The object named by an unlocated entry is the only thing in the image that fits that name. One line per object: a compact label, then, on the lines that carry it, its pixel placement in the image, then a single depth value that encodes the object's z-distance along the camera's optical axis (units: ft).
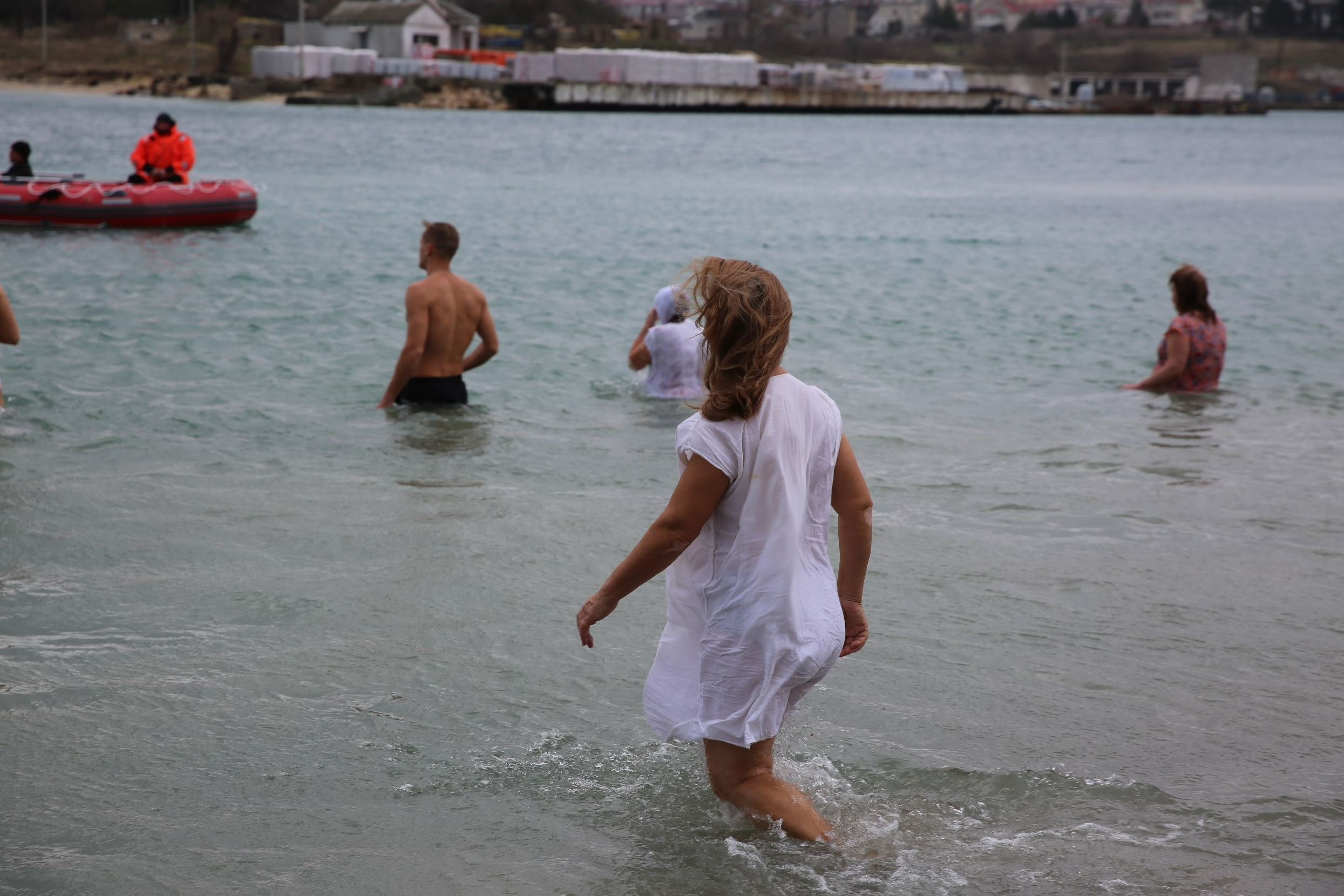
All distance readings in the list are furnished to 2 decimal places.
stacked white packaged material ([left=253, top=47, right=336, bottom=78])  324.39
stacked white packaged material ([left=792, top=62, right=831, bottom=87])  388.37
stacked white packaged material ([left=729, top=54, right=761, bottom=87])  360.69
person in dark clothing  63.31
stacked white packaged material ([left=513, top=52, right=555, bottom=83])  333.62
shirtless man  25.85
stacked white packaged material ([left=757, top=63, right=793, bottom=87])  383.45
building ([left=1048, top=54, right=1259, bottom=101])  483.51
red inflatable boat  62.85
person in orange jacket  68.80
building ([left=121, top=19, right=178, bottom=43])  376.48
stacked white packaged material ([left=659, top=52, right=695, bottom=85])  342.85
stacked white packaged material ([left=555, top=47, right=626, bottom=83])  329.72
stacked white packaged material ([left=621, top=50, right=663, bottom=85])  332.39
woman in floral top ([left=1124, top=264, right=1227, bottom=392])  29.99
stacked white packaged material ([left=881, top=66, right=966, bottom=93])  390.01
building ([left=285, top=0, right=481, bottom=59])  369.30
